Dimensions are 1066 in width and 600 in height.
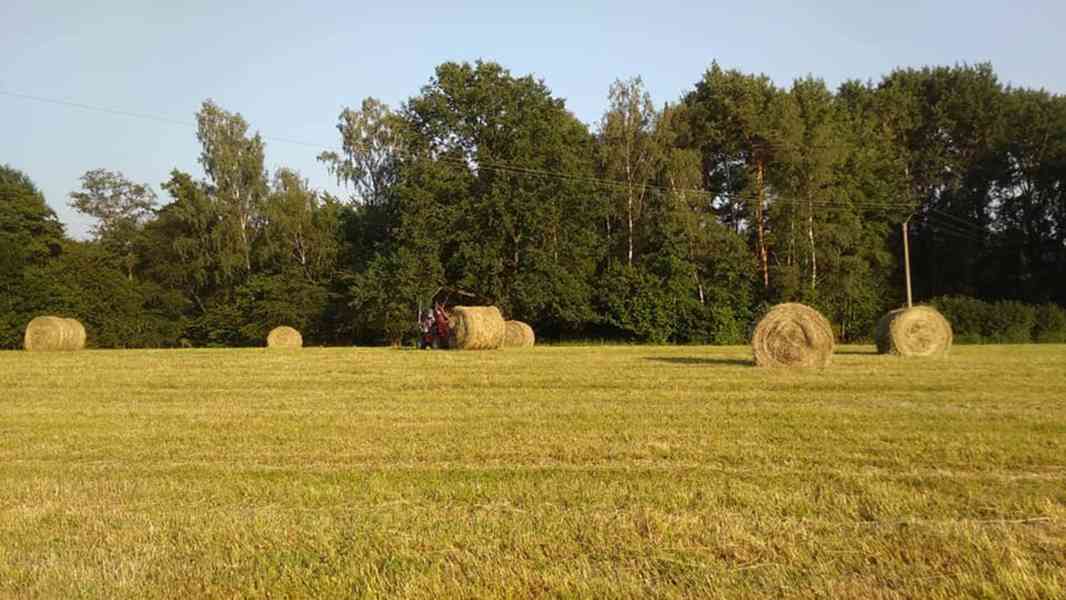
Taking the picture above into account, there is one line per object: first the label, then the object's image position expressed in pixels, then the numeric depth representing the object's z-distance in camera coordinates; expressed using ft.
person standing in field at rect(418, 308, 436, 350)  102.42
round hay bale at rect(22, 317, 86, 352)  106.01
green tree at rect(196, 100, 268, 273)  169.17
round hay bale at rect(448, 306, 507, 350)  94.99
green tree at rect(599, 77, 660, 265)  155.12
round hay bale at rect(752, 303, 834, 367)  65.67
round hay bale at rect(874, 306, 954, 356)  81.10
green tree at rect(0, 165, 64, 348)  145.28
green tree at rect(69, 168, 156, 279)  219.82
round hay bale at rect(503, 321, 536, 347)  117.50
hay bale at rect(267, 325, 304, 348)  128.88
